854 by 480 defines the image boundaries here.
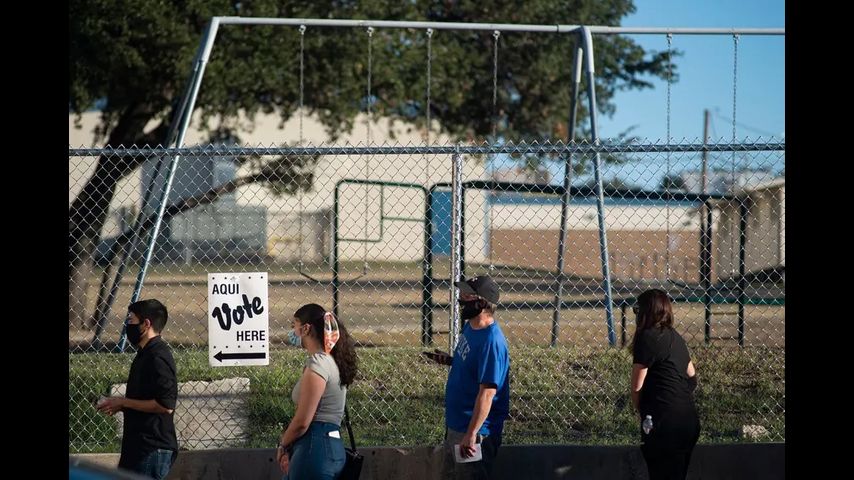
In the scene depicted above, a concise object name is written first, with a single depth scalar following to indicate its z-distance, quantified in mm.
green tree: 32031
